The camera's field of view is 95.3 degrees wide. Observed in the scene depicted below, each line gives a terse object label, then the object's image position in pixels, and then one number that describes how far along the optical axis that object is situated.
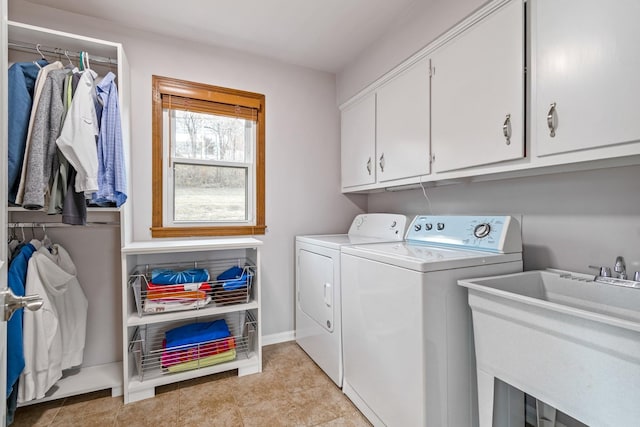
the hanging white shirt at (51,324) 1.56
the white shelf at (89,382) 1.71
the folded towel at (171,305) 1.83
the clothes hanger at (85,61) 1.71
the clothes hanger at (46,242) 1.78
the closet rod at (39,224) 1.76
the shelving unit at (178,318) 1.78
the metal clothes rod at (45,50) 1.75
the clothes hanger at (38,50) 1.74
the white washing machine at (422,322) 1.22
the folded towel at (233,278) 2.04
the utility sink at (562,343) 0.82
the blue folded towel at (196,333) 1.94
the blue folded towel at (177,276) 1.88
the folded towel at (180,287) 1.85
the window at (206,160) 2.21
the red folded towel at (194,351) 1.89
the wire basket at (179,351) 1.89
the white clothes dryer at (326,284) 1.87
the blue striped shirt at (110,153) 1.64
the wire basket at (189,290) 1.85
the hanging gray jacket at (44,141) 1.43
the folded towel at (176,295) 1.84
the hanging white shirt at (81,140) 1.50
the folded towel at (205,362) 1.89
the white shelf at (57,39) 1.61
